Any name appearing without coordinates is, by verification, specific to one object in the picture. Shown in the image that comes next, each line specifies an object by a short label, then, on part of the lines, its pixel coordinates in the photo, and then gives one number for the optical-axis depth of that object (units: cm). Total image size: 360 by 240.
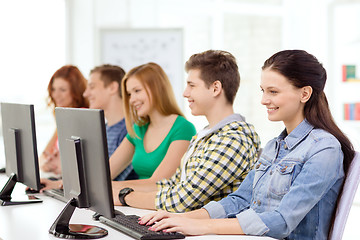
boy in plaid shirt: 297
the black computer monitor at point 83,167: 263
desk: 273
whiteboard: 650
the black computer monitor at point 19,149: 321
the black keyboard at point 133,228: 261
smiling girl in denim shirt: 261
